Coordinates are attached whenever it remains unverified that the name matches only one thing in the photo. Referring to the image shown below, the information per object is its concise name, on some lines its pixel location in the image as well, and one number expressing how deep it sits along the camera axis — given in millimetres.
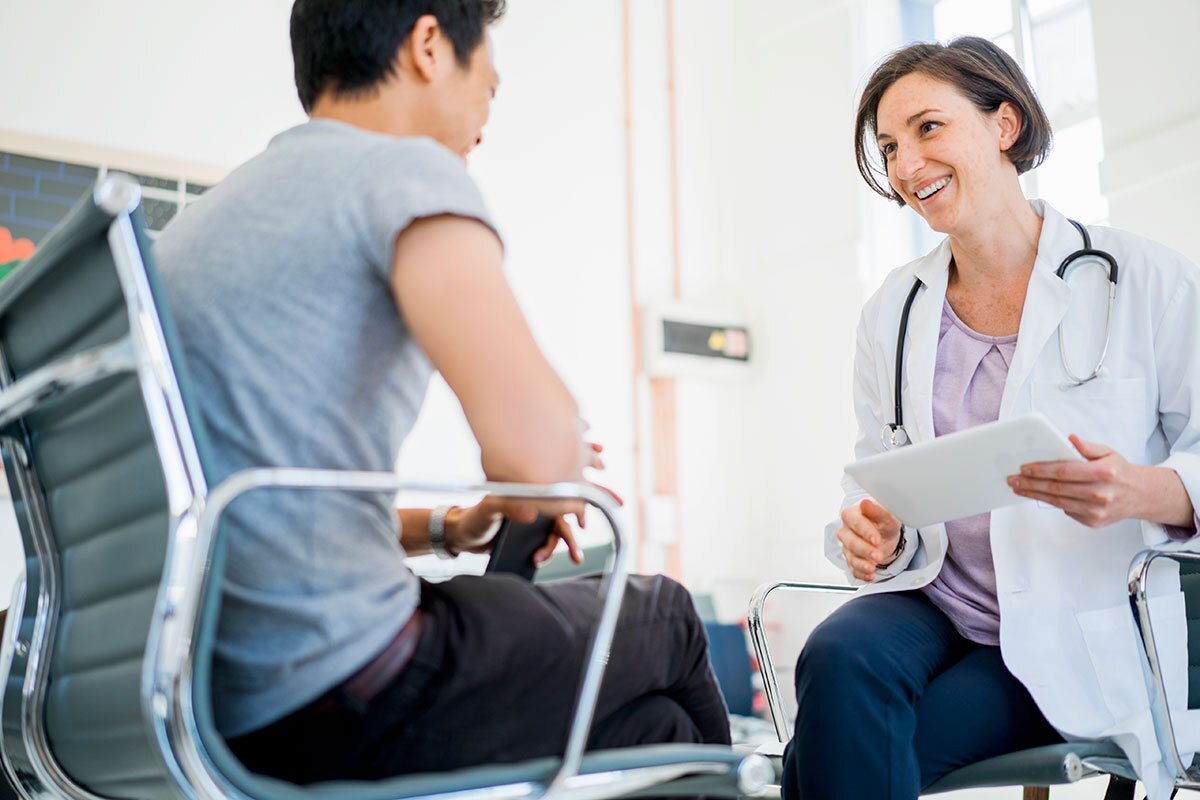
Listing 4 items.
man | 903
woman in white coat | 1388
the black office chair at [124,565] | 804
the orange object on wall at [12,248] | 3027
